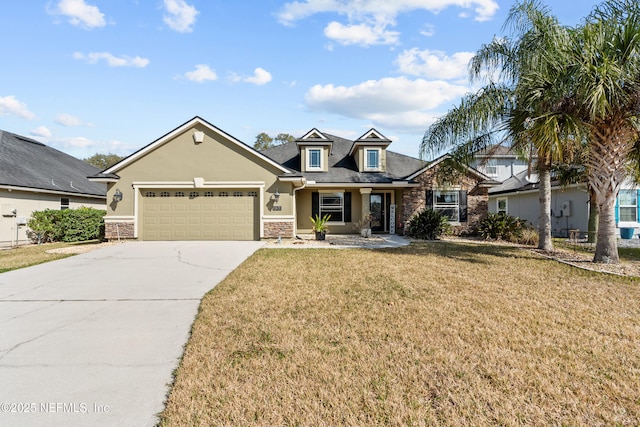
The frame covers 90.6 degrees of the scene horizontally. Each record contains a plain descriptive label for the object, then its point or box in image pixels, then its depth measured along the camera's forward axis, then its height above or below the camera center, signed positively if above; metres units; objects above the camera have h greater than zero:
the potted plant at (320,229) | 15.30 -0.68
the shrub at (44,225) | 15.20 -0.42
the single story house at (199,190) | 14.61 +1.19
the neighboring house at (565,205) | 16.20 +0.56
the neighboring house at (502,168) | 32.72 +4.82
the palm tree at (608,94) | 7.92 +3.08
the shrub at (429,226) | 15.69 -0.56
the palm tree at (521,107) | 8.78 +3.52
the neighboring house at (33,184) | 14.60 +1.72
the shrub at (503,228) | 14.96 -0.65
